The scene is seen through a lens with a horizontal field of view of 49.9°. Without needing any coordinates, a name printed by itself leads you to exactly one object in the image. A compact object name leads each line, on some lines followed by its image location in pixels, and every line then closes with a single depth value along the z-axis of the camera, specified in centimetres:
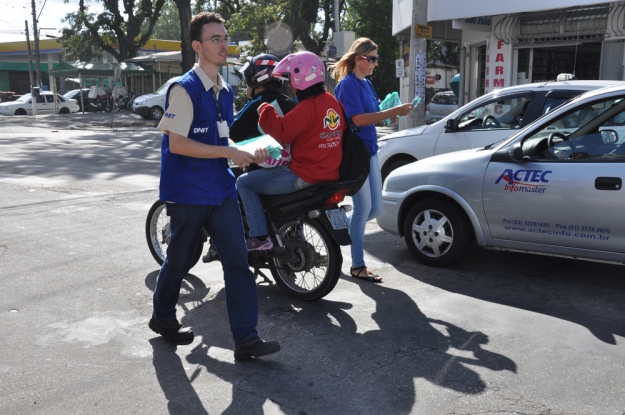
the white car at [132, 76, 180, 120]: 3112
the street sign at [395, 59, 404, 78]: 1555
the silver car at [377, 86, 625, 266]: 522
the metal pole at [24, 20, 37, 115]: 3669
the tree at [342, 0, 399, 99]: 3632
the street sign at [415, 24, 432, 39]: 1387
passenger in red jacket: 464
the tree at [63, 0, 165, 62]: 4350
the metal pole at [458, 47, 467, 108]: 1983
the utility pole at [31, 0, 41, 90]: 4741
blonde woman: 551
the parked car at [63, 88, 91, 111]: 4150
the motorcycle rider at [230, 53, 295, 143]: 497
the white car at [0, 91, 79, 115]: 3784
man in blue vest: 375
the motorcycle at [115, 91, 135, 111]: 4119
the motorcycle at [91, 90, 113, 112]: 4119
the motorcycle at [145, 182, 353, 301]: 484
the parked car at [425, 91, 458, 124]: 2740
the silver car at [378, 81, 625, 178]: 787
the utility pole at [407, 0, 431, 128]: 1398
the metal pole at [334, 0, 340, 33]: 2850
